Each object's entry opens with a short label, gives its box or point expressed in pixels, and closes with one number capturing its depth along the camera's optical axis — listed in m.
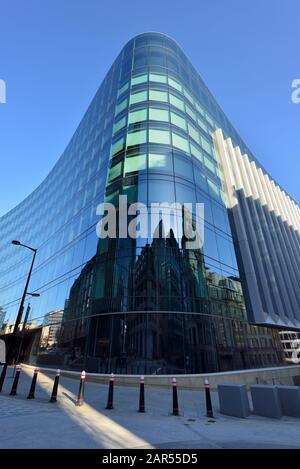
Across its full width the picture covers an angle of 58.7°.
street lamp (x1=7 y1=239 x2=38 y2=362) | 14.14
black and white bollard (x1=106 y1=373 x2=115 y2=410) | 8.52
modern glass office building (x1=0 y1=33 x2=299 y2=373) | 15.80
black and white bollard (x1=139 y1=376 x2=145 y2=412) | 8.47
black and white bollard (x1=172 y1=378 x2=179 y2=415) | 8.30
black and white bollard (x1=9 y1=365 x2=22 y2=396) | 10.35
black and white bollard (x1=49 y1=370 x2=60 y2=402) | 9.16
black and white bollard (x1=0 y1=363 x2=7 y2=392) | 10.96
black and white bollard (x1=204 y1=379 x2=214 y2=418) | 8.15
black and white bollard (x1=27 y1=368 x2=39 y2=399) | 9.69
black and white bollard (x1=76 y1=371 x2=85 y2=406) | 8.79
